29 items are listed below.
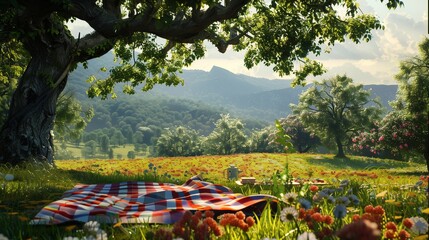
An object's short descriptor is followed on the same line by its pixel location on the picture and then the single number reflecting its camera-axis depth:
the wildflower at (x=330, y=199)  3.05
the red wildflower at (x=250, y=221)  2.58
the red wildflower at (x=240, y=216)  2.59
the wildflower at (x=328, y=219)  2.49
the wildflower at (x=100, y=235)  2.12
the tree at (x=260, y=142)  81.82
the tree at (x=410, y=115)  23.92
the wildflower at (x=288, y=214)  2.53
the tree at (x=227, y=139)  80.81
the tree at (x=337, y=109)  45.72
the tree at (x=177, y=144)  84.75
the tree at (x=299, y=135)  71.94
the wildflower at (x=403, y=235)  2.29
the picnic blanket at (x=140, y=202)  4.01
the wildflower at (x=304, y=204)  2.86
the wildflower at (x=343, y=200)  3.02
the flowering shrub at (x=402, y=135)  24.52
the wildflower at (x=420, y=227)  2.26
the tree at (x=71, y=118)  40.10
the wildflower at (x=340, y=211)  2.67
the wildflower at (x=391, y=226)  2.30
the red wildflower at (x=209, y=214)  2.46
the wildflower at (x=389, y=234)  2.27
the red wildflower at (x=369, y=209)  2.64
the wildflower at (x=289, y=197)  3.09
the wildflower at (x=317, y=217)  2.50
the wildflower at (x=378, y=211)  2.60
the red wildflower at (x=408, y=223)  2.31
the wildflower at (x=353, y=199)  3.25
